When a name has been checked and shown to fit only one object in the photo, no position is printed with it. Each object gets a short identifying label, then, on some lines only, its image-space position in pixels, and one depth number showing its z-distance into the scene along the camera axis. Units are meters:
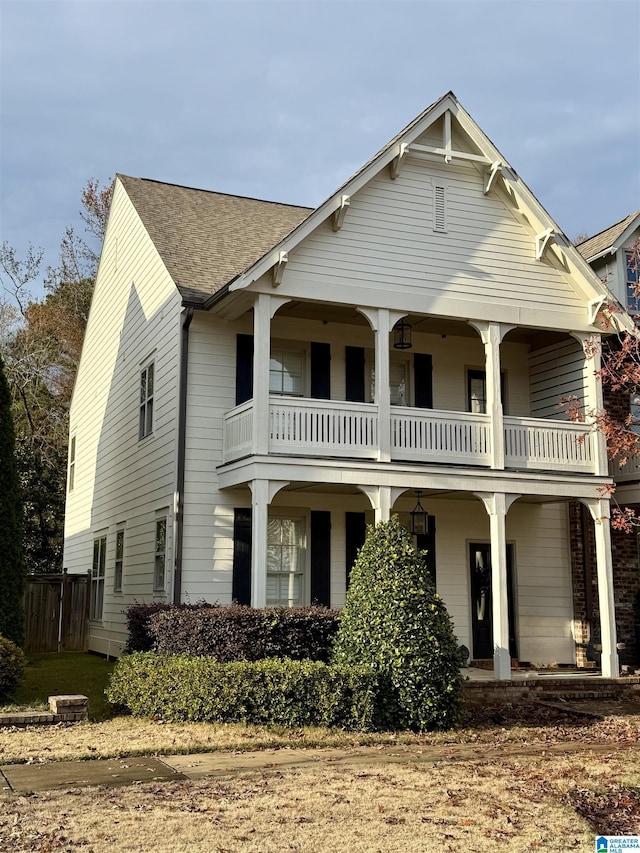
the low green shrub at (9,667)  11.62
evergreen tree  12.77
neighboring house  17.69
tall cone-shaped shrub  10.92
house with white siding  14.95
